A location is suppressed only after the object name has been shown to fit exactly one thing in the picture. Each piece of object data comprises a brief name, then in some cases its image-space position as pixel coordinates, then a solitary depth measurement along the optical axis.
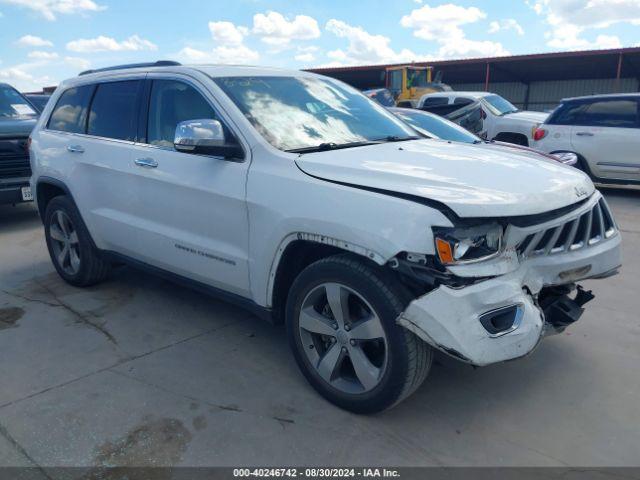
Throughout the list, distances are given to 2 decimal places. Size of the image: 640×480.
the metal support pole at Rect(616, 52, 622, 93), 21.83
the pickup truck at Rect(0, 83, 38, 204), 7.45
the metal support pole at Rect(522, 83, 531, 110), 29.06
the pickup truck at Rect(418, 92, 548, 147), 10.47
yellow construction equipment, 21.20
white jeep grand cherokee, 2.56
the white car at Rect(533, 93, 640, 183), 9.05
